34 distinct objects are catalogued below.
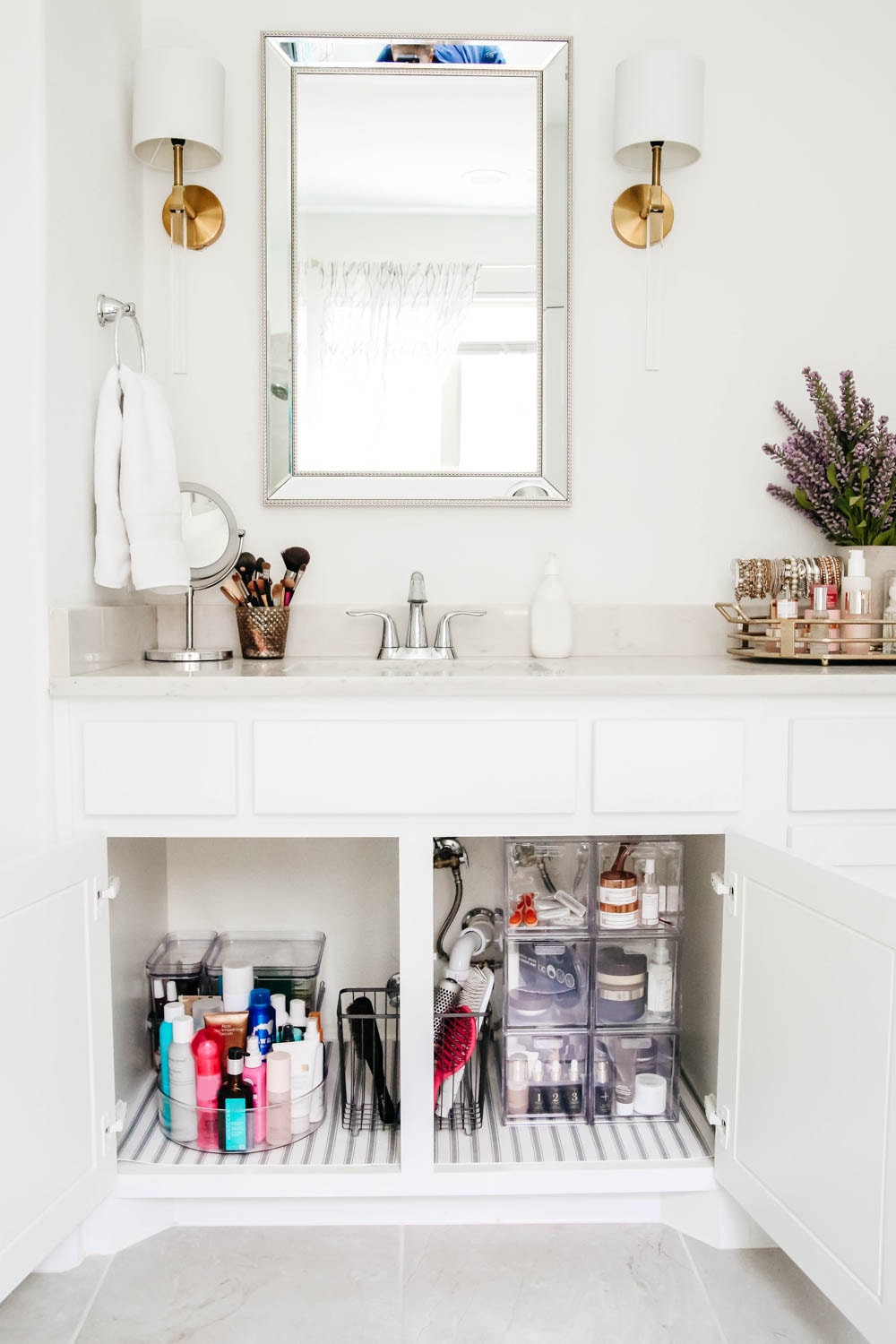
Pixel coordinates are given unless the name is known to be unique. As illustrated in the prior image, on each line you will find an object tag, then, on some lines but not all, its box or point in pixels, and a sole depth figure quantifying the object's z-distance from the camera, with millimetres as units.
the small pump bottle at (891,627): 1781
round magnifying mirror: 2027
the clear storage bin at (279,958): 1979
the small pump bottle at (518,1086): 1822
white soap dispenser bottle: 1975
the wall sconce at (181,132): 1903
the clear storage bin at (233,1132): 1703
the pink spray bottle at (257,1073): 1735
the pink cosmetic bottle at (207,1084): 1714
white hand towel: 1721
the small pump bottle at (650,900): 1792
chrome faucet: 1994
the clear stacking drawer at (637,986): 1808
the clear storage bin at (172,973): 1932
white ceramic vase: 1962
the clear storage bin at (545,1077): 1823
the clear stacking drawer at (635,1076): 1818
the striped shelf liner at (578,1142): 1695
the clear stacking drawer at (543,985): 1815
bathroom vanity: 1502
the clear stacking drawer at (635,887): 1772
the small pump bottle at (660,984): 1806
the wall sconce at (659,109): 1923
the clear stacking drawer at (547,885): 1800
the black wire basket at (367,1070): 1799
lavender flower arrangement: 1982
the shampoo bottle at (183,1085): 1718
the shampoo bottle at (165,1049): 1738
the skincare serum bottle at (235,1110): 1683
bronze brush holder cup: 1934
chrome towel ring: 1769
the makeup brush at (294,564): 1967
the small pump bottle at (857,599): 1820
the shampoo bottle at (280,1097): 1742
